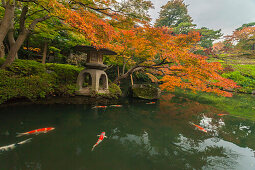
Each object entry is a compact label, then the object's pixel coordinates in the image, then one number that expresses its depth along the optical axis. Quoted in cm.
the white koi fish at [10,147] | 244
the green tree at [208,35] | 2585
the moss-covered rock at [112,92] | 737
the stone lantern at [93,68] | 699
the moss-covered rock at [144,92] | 869
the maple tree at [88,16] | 407
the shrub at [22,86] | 447
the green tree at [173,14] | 3347
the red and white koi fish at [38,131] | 306
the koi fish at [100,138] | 286
